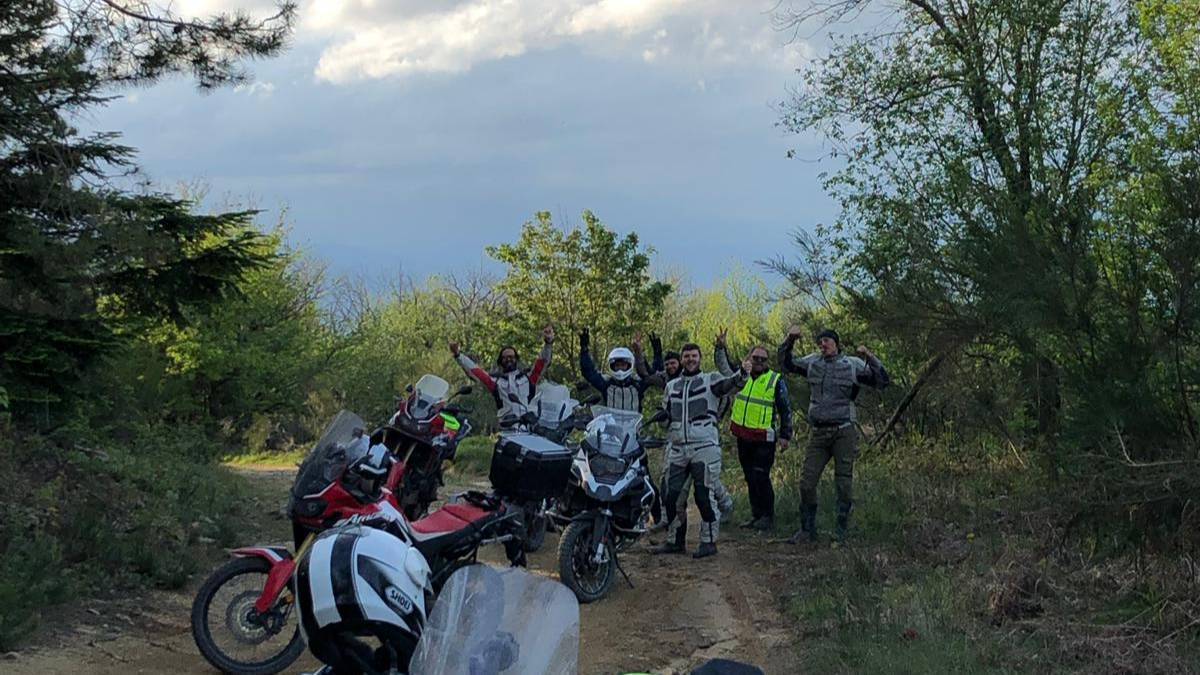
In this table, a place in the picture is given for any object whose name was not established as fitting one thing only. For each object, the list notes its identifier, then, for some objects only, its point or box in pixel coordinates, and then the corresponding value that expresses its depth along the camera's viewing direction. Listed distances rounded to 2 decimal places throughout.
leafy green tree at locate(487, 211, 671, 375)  25.86
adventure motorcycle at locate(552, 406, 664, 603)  8.13
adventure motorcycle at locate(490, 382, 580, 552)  9.89
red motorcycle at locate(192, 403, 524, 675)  5.96
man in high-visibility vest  11.30
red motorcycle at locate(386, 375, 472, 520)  9.82
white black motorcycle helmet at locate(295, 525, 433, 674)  3.21
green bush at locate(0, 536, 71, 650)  6.40
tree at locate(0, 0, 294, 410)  9.08
